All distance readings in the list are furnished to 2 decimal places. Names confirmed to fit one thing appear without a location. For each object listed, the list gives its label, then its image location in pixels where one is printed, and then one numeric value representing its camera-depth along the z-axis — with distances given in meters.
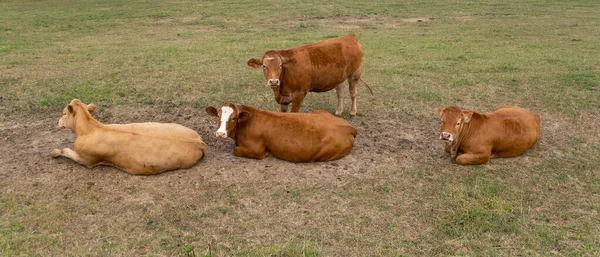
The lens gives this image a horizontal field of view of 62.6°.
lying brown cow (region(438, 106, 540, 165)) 5.96
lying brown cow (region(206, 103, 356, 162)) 6.01
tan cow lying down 5.62
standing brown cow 6.77
